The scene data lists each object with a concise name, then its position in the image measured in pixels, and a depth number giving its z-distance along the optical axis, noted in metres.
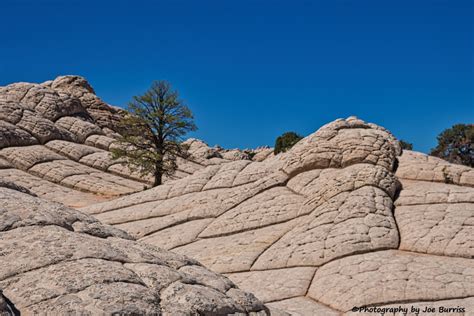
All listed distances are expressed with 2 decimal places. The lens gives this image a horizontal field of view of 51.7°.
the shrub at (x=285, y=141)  69.56
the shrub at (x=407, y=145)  73.12
